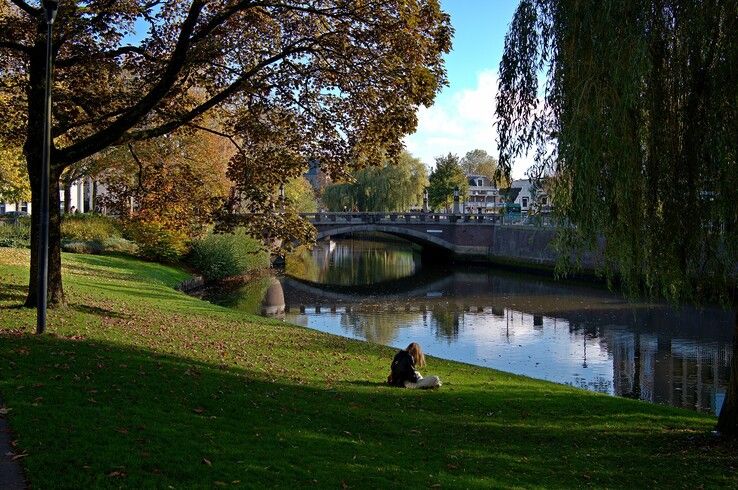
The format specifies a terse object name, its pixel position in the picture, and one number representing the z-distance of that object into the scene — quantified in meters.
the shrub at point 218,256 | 37.62
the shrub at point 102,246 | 34.97
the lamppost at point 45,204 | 10.87
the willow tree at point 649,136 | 8.45
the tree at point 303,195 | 55.06
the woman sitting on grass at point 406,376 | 12.23
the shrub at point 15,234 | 29.99
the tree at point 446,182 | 80.69
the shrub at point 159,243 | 36.28
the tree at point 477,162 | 123.62
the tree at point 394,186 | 76.31
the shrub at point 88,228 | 37.88
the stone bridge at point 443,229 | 56.62
